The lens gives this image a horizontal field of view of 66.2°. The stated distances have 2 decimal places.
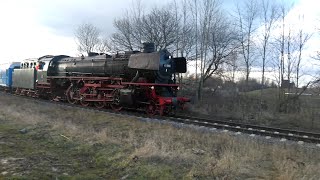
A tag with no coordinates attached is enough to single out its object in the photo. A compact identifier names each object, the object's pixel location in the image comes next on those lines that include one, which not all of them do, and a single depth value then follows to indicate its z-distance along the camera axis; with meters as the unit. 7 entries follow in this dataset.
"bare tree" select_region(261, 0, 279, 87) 20.11
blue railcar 25.58
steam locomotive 12.60
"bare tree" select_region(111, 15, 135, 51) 25.43
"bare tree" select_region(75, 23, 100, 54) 43.26
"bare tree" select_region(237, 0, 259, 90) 21.13
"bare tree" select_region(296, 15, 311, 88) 18.37
